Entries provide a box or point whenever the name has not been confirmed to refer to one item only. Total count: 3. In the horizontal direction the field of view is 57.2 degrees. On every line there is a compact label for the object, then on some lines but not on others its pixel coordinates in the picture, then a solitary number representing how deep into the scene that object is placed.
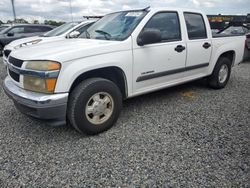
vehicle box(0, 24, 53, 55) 11.06
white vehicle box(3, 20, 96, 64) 6.75
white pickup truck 2.72
